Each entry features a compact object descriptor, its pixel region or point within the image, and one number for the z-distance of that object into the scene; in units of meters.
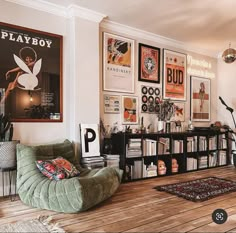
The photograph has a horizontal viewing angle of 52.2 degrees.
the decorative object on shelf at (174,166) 4.56
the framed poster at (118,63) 4.16
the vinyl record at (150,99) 4.71
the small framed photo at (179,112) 5.08
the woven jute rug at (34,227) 2.13
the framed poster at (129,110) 4.36
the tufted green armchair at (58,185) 2.49
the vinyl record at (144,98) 4.62
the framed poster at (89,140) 3.62
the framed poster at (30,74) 3.24
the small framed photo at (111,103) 4.16
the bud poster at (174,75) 4.95
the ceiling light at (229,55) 3.71
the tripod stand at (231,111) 5.25
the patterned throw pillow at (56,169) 2.83
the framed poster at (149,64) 4.60
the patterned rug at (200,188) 3.15
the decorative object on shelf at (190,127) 5.18
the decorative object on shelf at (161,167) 4.35
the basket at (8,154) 2.89
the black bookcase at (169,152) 4.01
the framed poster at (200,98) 5.45
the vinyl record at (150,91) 4.71
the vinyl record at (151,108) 4.70
